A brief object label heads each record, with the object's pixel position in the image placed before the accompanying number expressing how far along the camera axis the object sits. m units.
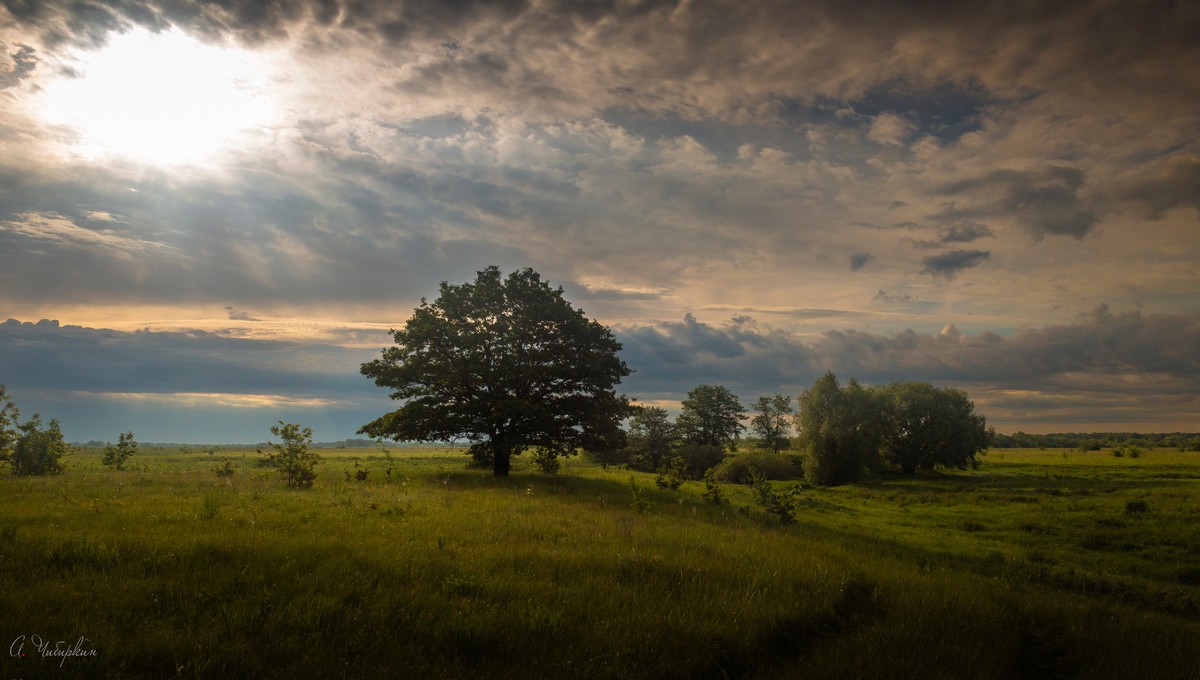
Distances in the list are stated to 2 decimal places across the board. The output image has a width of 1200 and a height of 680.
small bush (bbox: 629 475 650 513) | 21.17
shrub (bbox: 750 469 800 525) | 22.67
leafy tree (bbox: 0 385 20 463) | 24.97
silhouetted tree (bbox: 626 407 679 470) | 75.31
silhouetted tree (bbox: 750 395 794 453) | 88.81
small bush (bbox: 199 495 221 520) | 12.66
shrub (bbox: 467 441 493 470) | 32.59
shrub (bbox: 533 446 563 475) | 34.09
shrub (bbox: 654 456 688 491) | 32.38
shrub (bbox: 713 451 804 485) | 62.41
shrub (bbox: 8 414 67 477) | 29.36
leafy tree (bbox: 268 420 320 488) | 22.86
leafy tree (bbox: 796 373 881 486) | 57.59
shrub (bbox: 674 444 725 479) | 70.94
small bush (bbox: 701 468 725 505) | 27.78
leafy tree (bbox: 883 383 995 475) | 64.81
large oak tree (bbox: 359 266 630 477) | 31.39
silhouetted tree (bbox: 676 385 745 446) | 80.93
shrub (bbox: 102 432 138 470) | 35.91
